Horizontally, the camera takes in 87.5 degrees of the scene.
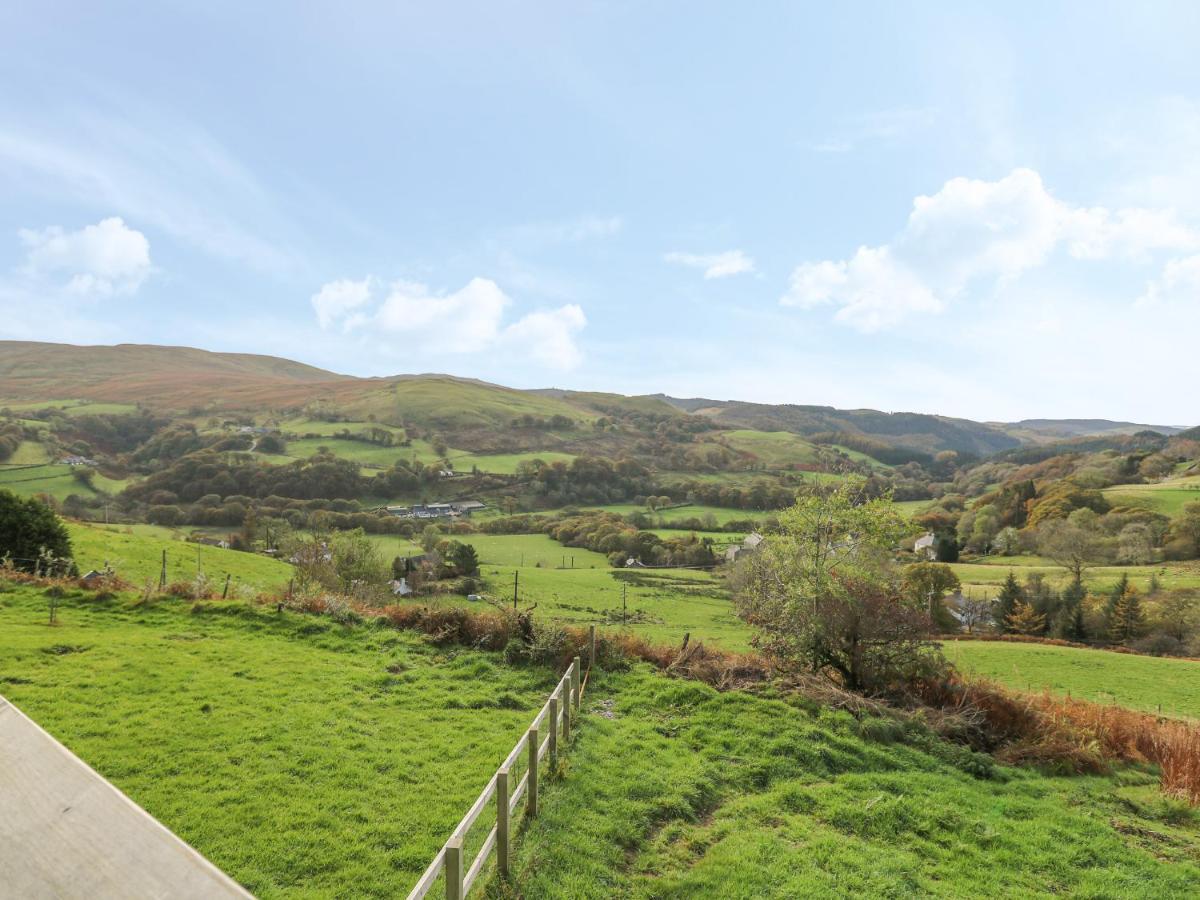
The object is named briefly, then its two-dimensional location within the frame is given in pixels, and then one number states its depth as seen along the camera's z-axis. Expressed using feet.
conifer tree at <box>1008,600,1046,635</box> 164.14
